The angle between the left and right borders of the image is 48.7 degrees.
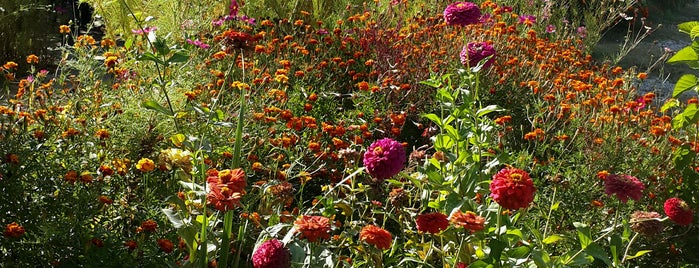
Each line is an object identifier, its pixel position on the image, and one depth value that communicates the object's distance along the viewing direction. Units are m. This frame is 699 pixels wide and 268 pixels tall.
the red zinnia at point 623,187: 1.94
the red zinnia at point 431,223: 1.77
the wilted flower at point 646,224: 2.01
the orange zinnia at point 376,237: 1.77
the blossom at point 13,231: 1.90
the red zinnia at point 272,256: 1.67
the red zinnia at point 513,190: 1.65
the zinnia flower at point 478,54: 2.43
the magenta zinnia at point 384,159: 1.85
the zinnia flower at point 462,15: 2.32
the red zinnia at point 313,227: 1.65
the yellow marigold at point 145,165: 2.12
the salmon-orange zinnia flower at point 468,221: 1.71
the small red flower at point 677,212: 2.00
